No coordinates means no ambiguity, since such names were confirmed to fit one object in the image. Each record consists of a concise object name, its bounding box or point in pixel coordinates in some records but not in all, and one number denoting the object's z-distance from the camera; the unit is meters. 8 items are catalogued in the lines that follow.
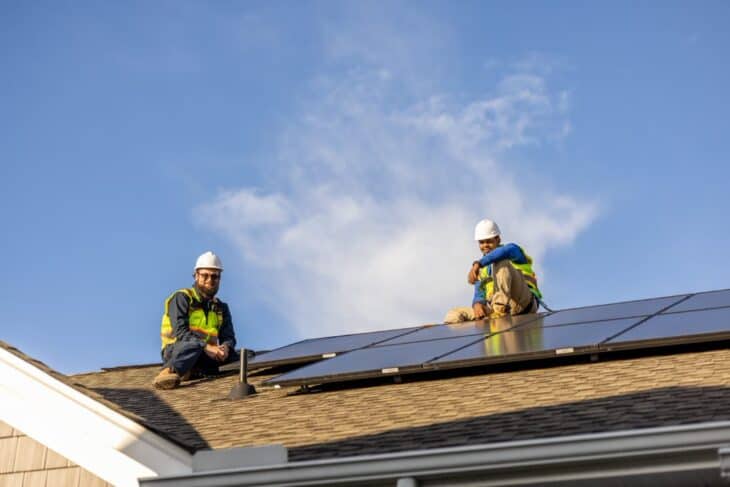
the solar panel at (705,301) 12.25
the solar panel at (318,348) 13.00
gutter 7.23
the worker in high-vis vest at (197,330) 13.09
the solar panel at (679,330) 10.35
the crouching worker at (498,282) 13.87
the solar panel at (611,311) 12.62
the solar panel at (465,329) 12.88
